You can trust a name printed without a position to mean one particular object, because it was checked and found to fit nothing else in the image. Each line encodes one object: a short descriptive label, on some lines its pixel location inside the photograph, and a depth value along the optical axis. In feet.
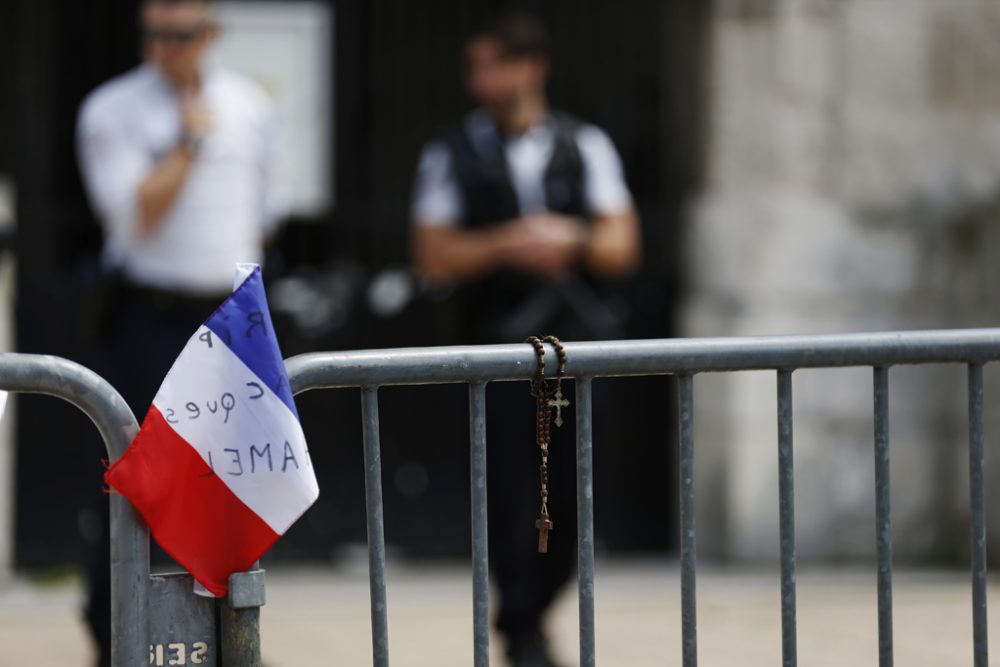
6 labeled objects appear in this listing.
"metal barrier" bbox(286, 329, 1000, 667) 20.03
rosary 20.68
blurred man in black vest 34.58
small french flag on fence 18.81
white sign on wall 47.88
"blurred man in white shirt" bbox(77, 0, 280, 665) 33.22
